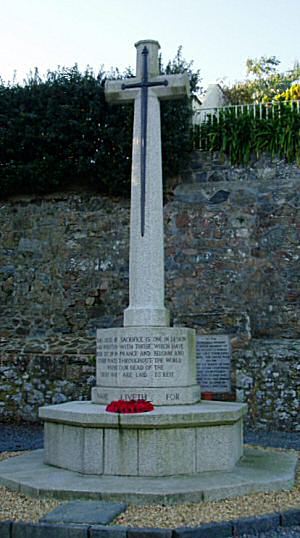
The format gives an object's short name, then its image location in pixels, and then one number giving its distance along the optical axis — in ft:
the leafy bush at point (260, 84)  65.57
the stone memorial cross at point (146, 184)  24.56
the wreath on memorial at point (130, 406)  20.80
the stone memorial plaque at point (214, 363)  38.73
